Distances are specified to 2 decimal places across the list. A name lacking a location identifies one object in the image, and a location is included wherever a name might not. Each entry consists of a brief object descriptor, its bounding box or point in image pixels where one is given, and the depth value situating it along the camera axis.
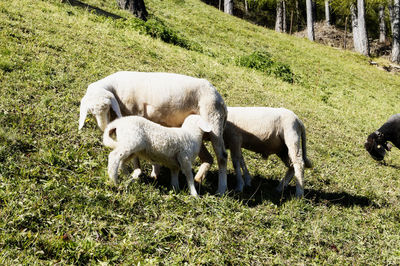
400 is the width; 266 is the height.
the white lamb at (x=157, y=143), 4.12
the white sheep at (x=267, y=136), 6.00
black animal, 9.13
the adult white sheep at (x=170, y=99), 4.92
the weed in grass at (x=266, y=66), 14.70
